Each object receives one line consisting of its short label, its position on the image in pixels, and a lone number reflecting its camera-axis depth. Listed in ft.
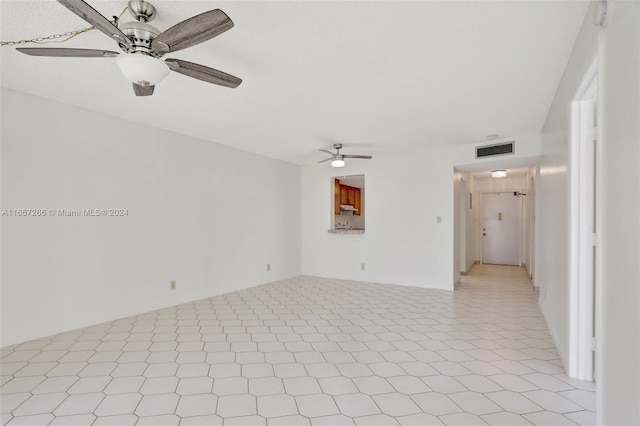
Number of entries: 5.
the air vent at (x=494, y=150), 14.78
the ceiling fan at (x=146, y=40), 4.80
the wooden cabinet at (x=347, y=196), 23.06
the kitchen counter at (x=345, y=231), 19.46
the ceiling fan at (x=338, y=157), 15.34
